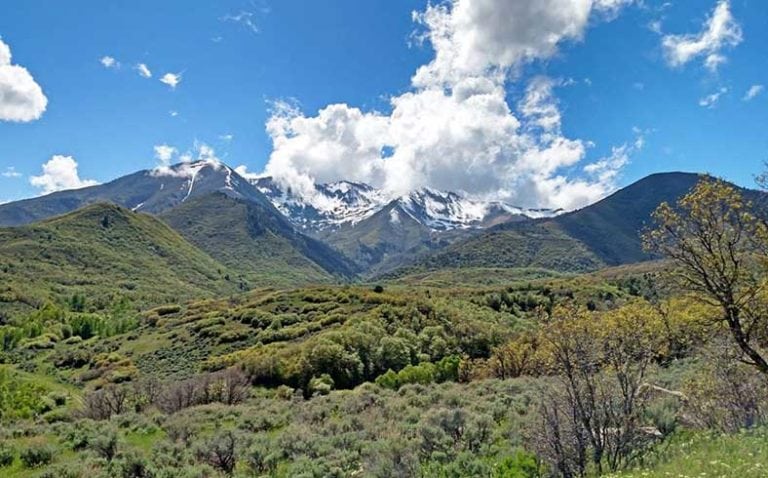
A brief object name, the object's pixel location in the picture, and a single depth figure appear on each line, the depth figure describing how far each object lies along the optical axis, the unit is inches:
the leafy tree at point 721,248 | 633.0
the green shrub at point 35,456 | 908.0
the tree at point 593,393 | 606.2
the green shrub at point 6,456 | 903.7
